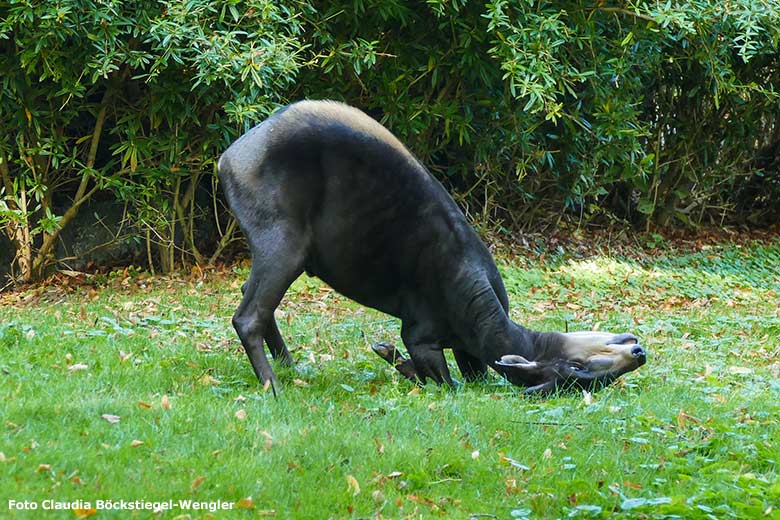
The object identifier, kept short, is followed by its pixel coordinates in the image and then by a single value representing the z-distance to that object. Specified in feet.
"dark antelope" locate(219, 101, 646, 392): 40.40
